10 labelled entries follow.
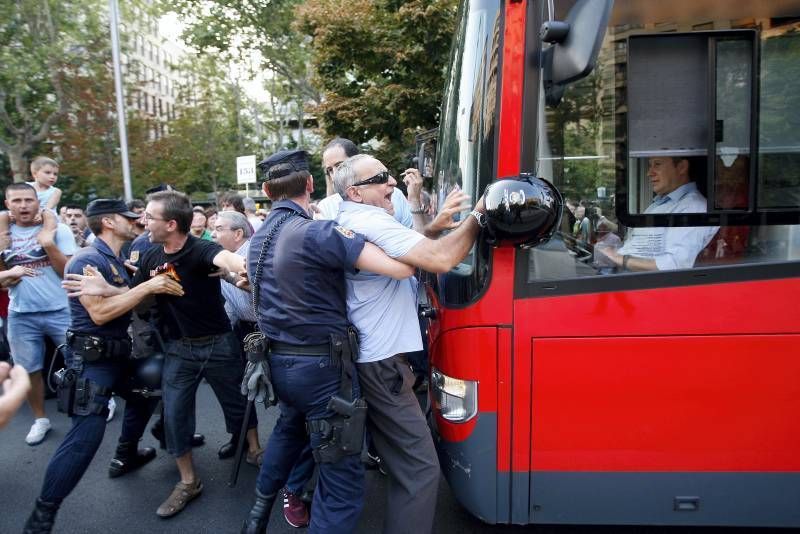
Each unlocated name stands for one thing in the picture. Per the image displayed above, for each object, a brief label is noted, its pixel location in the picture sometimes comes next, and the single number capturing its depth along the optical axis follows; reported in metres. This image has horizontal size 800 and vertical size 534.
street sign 13.14
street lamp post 13.64
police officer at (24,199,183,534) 3.15
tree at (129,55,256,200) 20.90
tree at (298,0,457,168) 10.33
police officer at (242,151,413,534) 2.47
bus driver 2.44
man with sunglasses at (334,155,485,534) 2.59
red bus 2.35
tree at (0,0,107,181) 15.43
